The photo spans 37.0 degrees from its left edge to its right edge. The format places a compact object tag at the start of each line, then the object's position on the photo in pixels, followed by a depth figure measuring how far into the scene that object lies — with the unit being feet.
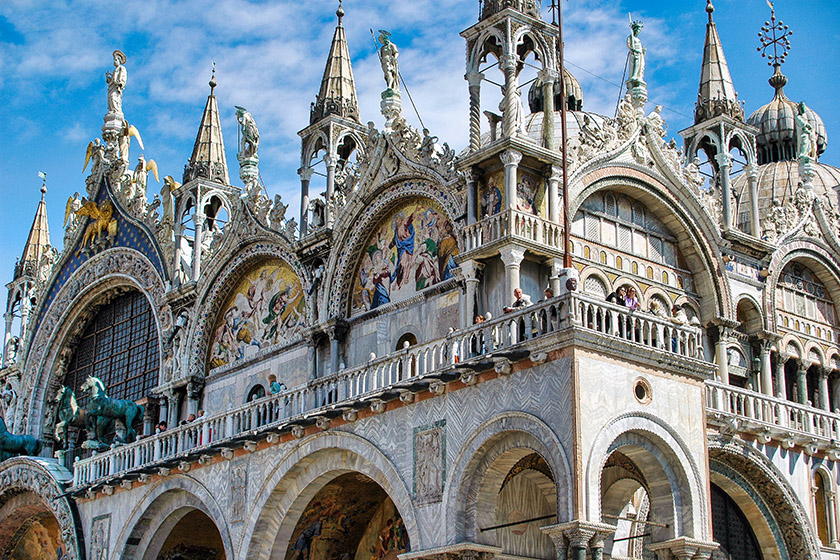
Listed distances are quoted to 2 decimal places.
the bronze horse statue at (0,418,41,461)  120.98
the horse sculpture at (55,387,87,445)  112.98
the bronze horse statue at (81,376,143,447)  112.06
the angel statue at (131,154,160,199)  127.75
